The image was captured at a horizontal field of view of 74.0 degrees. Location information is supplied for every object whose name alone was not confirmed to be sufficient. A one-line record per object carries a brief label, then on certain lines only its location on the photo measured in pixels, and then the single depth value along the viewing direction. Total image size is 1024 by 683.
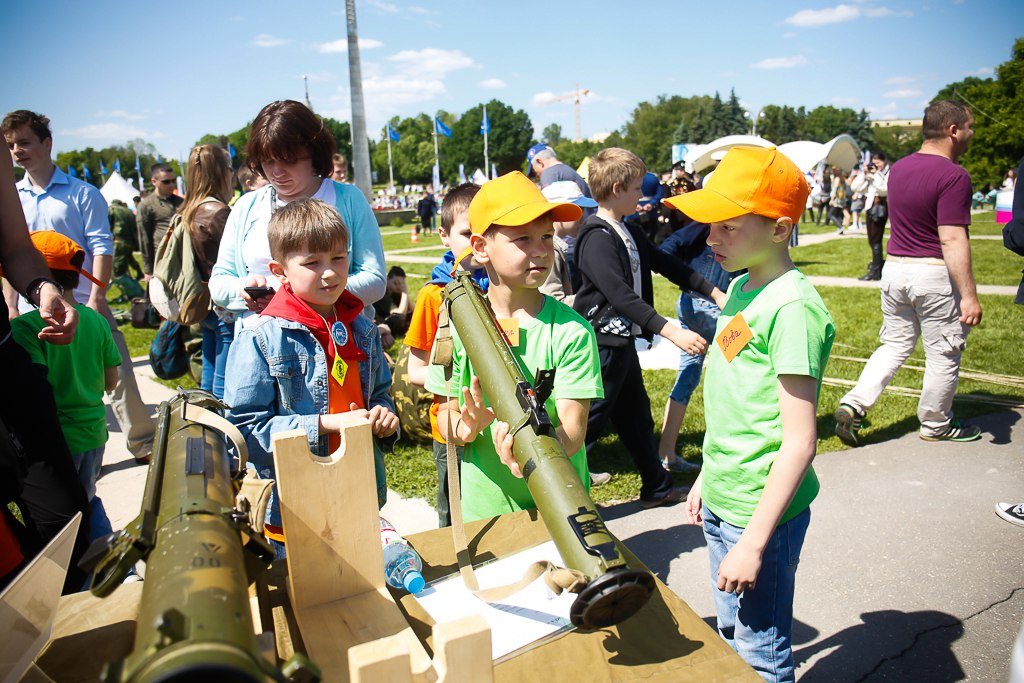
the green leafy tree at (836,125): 84.06
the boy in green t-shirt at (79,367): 3.10
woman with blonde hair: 4.56
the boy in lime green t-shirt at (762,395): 1.85
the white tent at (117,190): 18.97
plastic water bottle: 1.72
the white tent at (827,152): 22.78
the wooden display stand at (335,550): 1.46
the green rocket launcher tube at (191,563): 0.73
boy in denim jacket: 2.26
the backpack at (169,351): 5.31
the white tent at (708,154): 21.44
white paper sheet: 1.56
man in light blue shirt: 4.58
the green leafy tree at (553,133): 144.62
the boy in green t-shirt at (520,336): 2.10
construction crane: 141.25
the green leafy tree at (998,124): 38.72
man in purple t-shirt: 4.58
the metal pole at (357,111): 9.25
